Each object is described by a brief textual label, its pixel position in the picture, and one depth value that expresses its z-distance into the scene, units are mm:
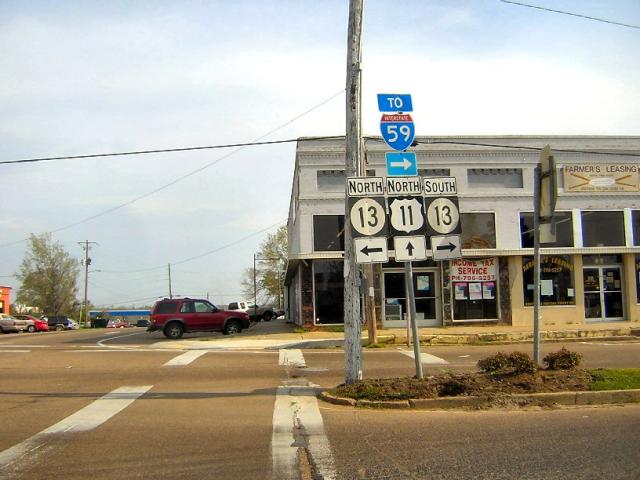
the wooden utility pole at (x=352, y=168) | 10492
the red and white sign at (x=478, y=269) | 24391
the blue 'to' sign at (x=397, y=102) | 11758
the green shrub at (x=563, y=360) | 10625
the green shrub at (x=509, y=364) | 10250
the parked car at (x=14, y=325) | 46094
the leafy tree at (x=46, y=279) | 71688
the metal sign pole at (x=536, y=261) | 10383
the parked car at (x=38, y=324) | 50156
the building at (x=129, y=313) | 110481
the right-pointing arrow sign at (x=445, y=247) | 10234
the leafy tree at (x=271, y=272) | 73188
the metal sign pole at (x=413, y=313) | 10117
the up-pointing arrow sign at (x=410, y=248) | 10141
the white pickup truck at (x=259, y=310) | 52266
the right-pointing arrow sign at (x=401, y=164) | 12070
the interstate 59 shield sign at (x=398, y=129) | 11797
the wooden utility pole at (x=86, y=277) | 70500
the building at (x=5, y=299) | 76225
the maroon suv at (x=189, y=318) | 25188
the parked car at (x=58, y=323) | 58562
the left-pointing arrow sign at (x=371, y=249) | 10109
